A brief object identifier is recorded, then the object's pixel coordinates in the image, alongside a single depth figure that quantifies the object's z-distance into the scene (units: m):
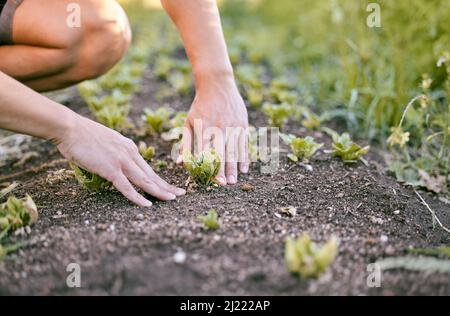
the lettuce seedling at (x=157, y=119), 2.63
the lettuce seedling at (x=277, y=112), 2.74
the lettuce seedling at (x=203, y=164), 2.01
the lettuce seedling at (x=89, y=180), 1.94
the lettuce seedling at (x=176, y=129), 2.38
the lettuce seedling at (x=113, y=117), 2.63
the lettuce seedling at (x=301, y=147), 2.32
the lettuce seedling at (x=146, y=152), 2.33
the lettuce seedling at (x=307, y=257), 1.41
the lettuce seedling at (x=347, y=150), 2.35
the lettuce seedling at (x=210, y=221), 1.68
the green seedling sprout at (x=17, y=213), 1.72
